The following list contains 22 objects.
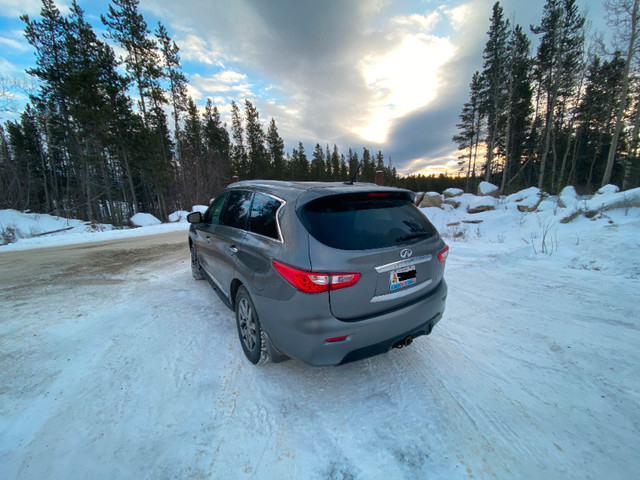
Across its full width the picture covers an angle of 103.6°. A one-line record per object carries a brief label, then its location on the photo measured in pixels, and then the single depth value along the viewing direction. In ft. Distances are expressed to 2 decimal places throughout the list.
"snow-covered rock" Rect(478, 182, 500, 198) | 50.52
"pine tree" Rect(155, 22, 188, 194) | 74.29
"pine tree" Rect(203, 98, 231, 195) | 122.72
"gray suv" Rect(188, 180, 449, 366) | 5.92
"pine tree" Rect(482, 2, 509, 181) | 79.61
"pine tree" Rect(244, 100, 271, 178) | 139.23
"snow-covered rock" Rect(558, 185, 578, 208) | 25.47
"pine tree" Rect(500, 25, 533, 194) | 73.31
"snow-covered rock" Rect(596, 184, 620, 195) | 27.89
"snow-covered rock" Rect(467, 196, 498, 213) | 38.13
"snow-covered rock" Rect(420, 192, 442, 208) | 46.33
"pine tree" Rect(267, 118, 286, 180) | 153.07
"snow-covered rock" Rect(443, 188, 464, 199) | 50.90
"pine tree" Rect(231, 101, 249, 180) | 136.98
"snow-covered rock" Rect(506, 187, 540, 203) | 38.91
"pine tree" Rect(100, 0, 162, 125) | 62.03
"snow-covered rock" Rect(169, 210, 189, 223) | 55.14
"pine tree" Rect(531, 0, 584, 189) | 65.92
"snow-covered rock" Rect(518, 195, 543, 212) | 31.77
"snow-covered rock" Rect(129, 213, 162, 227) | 51.90
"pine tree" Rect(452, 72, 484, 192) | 100.63
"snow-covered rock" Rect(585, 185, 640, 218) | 19.34
